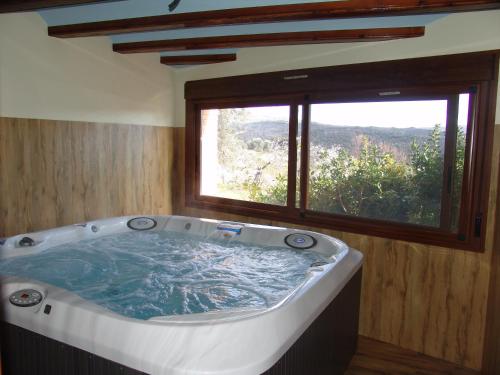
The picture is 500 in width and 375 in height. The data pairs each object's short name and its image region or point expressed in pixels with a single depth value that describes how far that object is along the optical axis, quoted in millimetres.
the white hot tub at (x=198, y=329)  1191
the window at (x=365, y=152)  2242
